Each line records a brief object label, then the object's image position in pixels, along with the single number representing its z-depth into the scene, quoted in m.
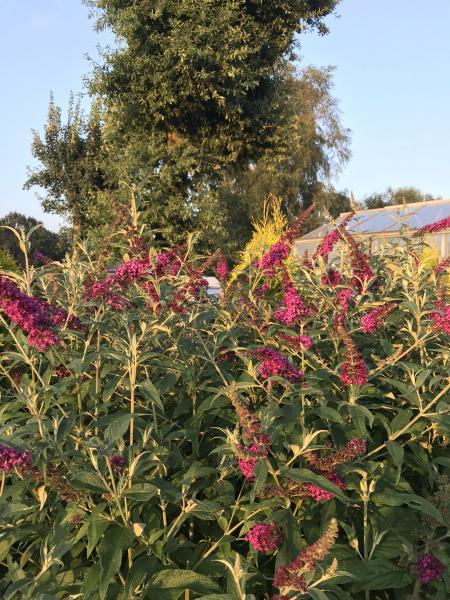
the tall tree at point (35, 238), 42.97
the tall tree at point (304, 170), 34.41
